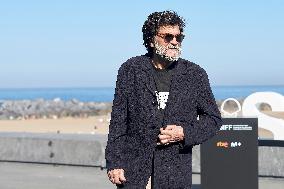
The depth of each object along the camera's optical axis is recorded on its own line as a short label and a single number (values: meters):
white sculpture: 12.95
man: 4.03
